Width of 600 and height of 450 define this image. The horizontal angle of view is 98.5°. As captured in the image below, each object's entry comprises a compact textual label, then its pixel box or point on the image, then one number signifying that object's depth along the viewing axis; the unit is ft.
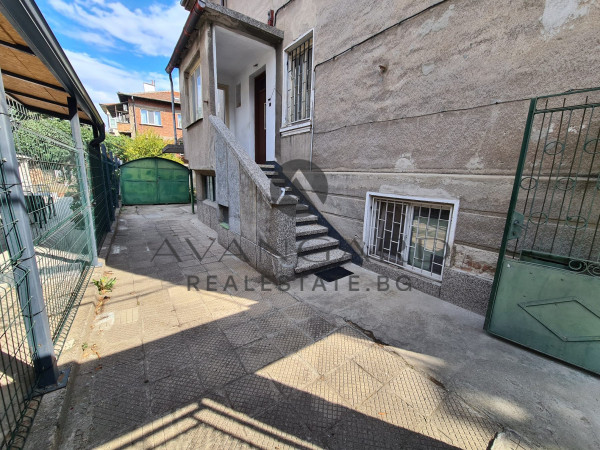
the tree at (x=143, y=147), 63.82
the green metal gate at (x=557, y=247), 7.51
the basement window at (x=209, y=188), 25.70
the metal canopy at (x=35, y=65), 6.14
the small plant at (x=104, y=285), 11.69
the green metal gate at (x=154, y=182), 39.09
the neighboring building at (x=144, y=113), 75.51
